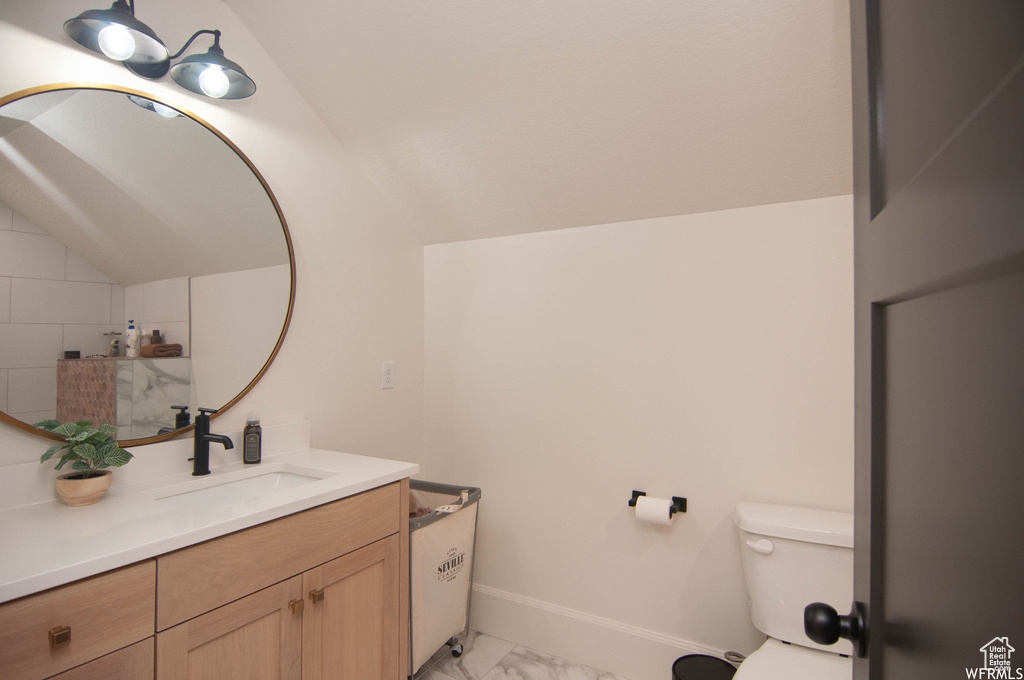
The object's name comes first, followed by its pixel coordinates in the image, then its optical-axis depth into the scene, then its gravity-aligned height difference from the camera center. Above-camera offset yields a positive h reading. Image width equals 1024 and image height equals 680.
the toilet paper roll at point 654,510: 1.84 -0.57
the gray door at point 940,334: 0.29 +0.01
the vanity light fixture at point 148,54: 1.31 +0.80
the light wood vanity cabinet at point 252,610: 0.89 -0.55
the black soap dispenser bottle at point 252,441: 1.65 -0.30
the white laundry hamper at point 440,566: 1.81 -0.81
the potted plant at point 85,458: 1.22 -0.27
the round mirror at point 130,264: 1.26 +0.23
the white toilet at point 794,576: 1.44 -0.66
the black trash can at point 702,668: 1.67 -1.04
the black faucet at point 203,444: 1.51 -0.29
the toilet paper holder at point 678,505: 1.90 -0.57
